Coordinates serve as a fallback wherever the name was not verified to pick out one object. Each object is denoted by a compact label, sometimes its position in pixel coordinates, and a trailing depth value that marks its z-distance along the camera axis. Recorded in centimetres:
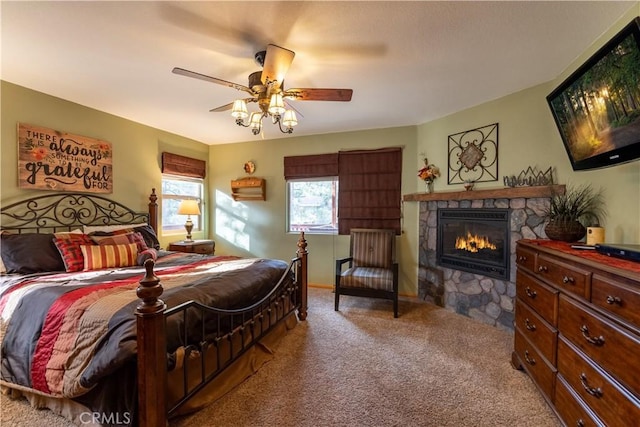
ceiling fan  195
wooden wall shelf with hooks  470
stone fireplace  274
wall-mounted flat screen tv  149
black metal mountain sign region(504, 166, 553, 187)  264
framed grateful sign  275
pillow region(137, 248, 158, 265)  276
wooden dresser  112
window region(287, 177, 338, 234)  449
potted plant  201
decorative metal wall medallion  312
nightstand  401
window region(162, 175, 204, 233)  435
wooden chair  327
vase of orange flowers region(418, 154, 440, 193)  370
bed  137
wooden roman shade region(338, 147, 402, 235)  409
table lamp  414
